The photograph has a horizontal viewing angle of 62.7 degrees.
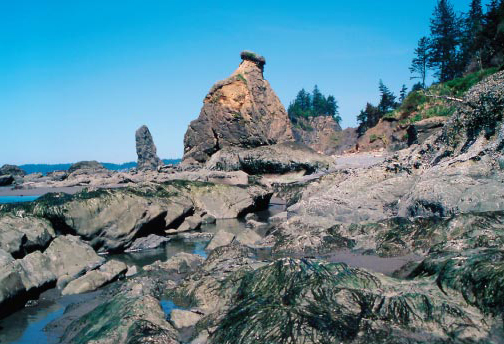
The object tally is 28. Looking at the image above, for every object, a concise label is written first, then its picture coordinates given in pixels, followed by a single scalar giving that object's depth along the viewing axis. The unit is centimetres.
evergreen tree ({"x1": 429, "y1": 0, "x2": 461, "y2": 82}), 5134
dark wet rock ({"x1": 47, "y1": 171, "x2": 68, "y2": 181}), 5243
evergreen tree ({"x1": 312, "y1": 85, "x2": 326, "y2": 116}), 10881
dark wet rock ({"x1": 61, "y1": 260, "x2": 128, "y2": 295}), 877
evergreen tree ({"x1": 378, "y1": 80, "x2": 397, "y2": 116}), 6277
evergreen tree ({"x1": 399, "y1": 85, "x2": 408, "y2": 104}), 6736
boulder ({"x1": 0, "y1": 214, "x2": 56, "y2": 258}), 970
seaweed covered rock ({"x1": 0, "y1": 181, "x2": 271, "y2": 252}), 1235
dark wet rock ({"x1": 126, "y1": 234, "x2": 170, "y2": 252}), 1321
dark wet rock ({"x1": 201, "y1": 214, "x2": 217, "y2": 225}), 1756
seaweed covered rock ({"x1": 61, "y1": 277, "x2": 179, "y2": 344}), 562
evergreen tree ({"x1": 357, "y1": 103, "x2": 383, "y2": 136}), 6109
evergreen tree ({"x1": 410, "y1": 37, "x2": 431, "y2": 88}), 5550
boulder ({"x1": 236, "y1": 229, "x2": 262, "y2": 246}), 1217
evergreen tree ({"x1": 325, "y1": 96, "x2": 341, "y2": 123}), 10925
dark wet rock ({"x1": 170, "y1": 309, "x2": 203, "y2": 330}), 628
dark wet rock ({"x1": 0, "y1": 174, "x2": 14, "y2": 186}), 4485
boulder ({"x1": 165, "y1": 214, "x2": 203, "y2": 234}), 1571
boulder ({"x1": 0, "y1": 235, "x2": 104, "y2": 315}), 757
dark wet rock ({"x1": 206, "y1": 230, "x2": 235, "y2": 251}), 1218
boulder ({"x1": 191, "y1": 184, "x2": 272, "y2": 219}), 1853
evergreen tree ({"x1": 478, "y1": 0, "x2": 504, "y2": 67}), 3056
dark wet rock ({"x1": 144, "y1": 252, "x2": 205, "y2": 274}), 995
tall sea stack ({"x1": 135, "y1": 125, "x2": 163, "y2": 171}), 6782
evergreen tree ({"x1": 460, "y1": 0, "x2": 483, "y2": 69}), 4515
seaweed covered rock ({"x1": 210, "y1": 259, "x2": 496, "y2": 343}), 507
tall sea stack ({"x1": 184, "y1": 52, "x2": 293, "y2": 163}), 4028
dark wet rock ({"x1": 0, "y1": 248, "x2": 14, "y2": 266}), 786
